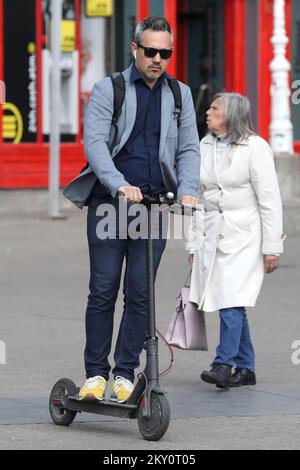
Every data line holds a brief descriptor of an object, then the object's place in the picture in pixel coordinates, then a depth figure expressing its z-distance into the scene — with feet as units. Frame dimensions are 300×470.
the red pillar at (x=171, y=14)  63.62
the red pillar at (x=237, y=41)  65.77
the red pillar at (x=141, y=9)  62.95
